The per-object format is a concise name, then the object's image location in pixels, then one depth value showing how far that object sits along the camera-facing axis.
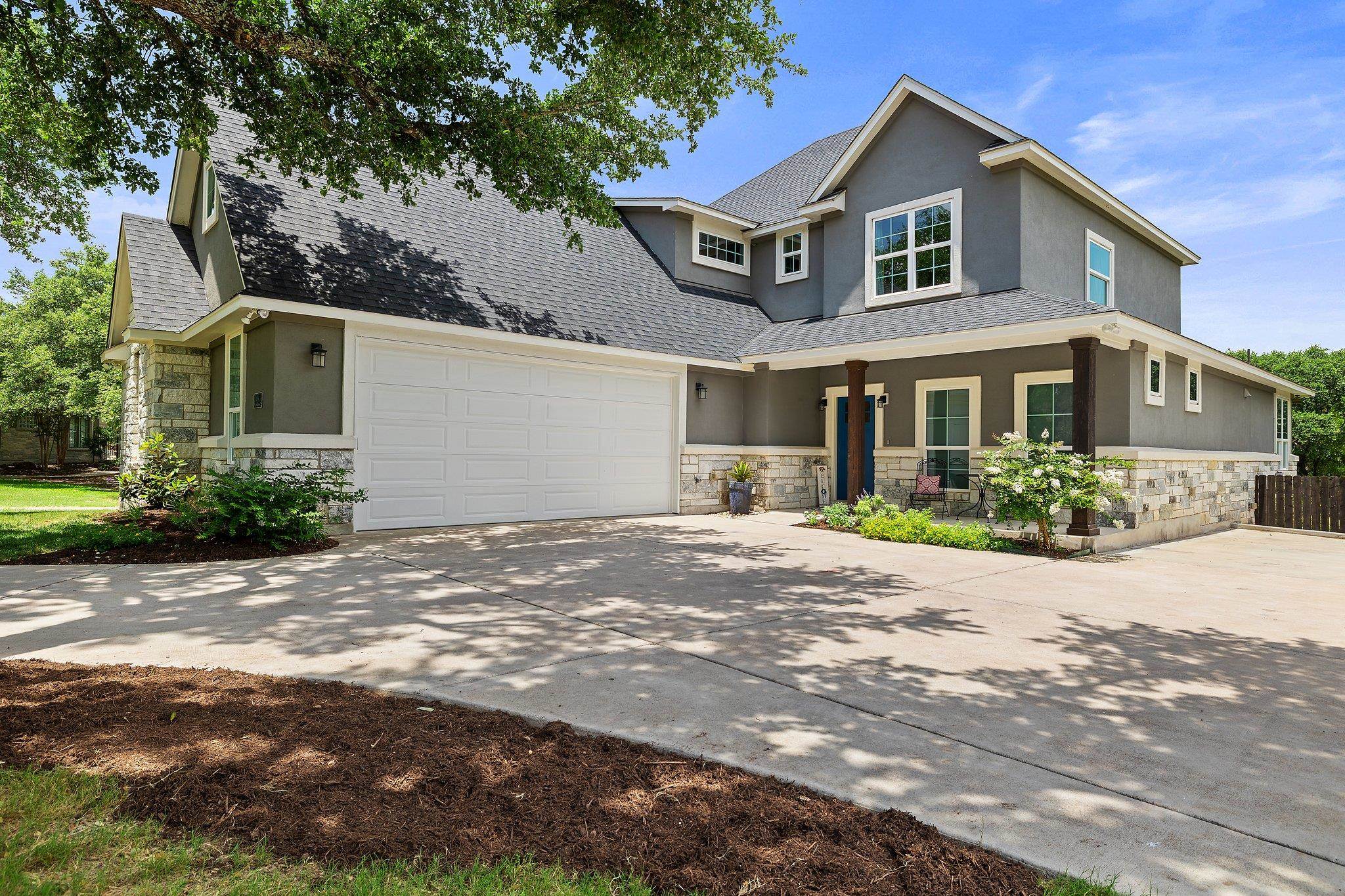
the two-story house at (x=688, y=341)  9.92
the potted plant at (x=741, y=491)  13.75
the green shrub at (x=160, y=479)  11.32
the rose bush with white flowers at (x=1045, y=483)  9.17
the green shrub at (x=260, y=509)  8.20
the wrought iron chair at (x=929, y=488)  13.23
